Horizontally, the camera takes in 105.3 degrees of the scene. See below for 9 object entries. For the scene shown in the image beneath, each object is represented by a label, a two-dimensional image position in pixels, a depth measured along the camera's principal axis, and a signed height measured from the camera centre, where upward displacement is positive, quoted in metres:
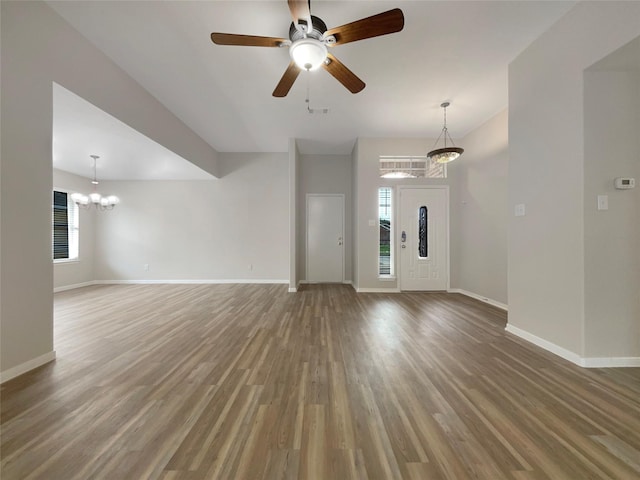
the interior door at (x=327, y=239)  6.09 +0.03
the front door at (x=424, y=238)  5.16 +0.04
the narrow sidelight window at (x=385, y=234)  5.21 +0.13
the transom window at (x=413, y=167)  5.20 +1.58
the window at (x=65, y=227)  5.46 +0.33
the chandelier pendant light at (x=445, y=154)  3.86 +1.40
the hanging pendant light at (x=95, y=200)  4.89 +0.87
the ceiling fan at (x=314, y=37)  1.82 +1.65
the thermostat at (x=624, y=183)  2.08 +0.48
